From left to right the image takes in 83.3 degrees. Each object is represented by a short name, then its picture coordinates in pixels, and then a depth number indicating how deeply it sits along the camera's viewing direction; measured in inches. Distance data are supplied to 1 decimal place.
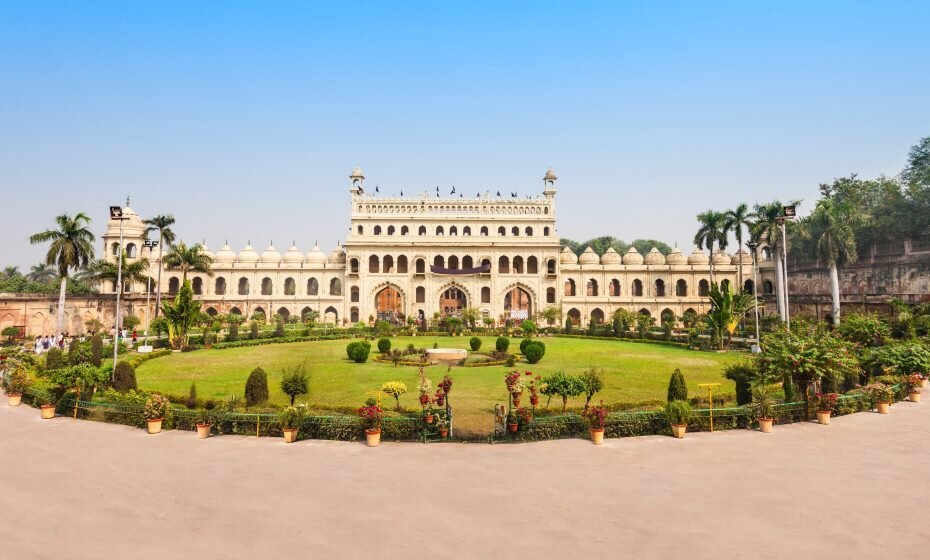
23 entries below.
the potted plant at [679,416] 556.4
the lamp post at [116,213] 854.5
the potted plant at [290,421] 548.1
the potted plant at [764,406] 583.2
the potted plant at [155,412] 588.7
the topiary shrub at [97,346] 1085.6
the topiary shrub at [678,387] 649.6
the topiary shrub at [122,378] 758.5
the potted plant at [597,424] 538.3
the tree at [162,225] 1729.8
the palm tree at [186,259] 1881.2
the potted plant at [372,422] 534.6
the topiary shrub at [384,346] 1268.5
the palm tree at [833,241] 1660.9
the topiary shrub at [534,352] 1136.2
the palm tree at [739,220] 1811.0
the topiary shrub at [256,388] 667.4
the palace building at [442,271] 2201.0
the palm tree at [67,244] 1435.8
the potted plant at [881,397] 677.8
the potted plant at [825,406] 613.6
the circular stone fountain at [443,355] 1200.2
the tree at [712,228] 1894.7
